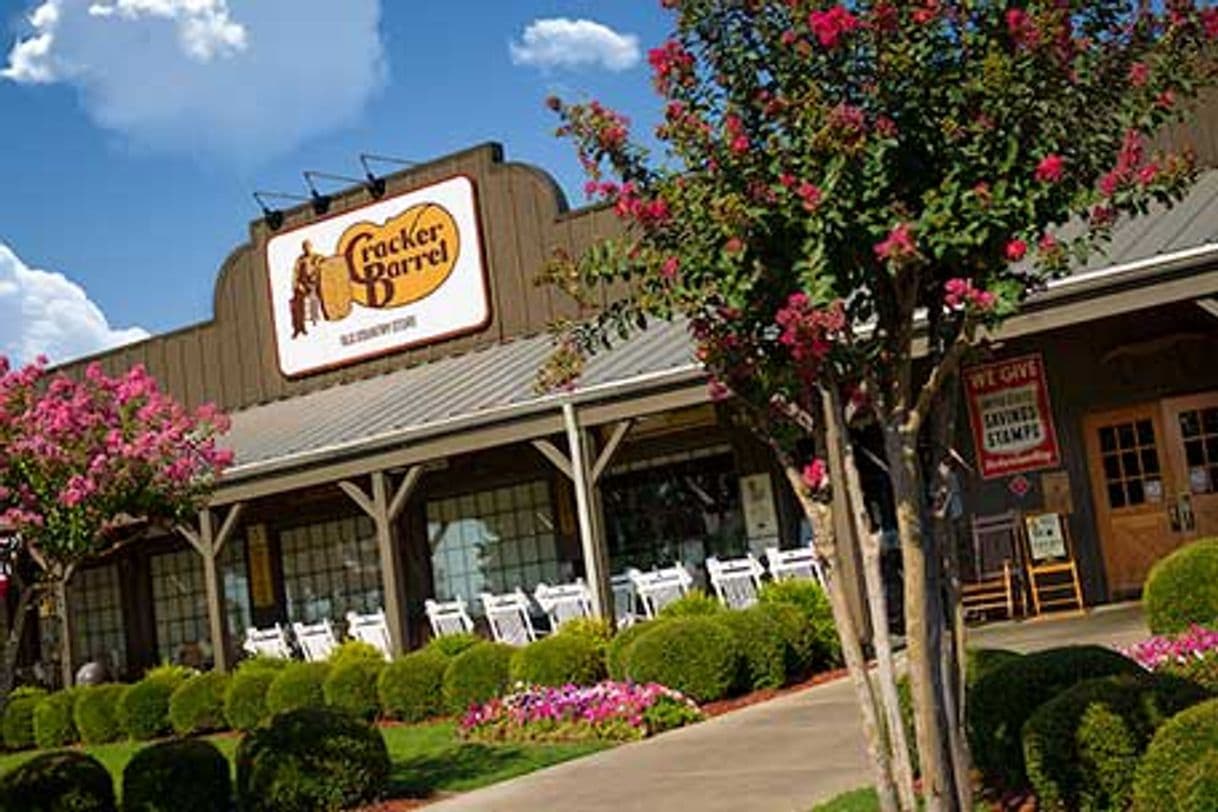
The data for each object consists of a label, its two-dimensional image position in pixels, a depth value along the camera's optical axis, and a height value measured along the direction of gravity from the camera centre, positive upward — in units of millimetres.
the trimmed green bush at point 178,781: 10297 -986
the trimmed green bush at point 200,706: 16125 -806
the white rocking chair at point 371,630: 18000 -296
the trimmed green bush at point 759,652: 12781 -782
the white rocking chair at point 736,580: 15750 -219
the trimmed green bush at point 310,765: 10070 -979
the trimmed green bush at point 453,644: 15461 -491
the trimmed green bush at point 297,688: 15281 -714
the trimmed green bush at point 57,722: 17578 -859
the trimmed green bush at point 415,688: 14562 -816
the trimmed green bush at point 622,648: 12984 -623
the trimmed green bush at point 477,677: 13922 -754
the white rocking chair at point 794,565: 15445 -141
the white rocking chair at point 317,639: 18734 -338
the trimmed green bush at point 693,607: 14023 -388
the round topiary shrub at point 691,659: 12469 -741
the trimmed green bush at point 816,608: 13477 -514
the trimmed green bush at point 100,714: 16953 -808
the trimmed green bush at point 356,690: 15047 -783
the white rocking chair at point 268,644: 19266 -328
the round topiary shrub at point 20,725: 17969 -854
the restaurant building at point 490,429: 15008 +1455
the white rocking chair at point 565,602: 16344 -235
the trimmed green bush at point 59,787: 10258 -926
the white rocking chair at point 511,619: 16922 -347
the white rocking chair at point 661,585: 16297 -191
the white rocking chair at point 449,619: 17562 -280
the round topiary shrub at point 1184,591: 10414 -589
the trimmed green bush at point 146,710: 16688 -813
